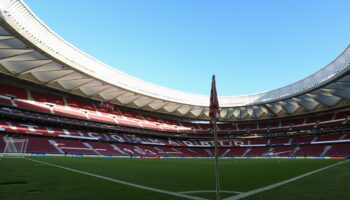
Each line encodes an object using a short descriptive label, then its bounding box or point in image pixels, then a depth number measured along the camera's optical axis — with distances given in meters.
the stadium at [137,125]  5.74
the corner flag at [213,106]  4.06
